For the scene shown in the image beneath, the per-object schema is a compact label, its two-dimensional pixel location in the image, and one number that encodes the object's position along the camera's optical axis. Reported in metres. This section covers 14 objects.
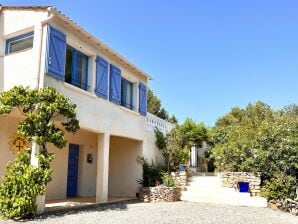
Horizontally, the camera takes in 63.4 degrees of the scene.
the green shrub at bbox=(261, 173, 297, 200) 10.71
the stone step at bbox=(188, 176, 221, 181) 13.77
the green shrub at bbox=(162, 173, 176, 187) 12.01
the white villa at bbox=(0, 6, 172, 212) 8.53
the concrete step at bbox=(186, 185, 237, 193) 12.17
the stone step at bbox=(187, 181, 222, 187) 13.04
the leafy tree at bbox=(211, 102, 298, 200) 11.66
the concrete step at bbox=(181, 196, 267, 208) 10.96
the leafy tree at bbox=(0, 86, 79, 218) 7.15
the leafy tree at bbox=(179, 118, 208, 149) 18.66
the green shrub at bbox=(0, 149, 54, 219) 7.05
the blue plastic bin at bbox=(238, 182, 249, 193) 11.64
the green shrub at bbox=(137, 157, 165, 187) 12.56
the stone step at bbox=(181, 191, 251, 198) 11.48
